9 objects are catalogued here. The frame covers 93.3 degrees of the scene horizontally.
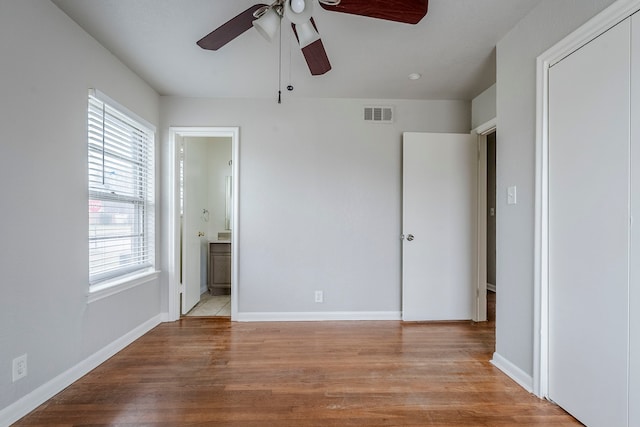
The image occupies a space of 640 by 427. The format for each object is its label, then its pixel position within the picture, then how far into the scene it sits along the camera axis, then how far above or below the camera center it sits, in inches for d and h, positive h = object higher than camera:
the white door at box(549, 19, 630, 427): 56.4 -3.5
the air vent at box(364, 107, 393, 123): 131.3 +42.5
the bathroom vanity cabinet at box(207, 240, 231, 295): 167.2 -29.5
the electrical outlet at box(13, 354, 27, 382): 65.2 -34.5
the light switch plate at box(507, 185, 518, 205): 82.4 +4.7
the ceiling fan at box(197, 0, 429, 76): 55.1 +38.2
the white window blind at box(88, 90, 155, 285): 91.6 +6.8
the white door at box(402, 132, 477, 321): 126.4 -6.7
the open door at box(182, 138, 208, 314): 135.2 -5.5
